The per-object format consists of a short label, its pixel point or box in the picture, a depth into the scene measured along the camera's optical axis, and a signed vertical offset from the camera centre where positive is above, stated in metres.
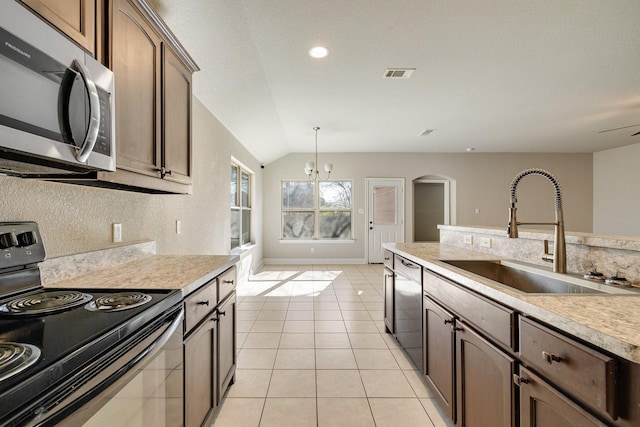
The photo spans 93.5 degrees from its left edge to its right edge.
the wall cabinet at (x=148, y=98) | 1.30 +0.62
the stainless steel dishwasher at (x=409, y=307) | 2.04 -0.67
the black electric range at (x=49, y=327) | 0.58 -0.30
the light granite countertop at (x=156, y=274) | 1.30 -0.28
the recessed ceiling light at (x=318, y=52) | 2.69 +1.52
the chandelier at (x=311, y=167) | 5.05 +0.89
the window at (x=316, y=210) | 7.17 +0.19
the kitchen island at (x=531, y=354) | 0.72 -0.43
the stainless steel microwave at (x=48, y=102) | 0.78 +0.35
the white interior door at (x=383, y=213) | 7.08 +0.11
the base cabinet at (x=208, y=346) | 1.32 -0.66
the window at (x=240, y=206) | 4.92 +0.22
